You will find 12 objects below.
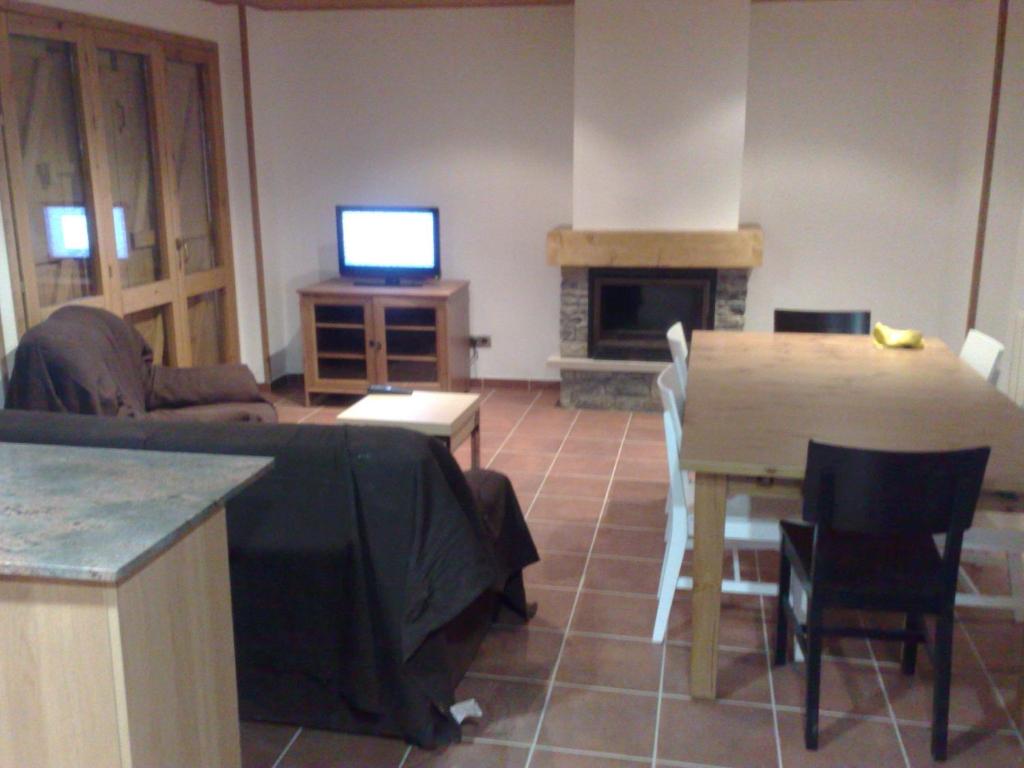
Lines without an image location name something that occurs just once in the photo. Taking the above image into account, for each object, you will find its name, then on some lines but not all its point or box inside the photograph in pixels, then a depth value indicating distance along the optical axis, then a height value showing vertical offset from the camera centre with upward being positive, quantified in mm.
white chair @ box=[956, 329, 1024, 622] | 2584 -936
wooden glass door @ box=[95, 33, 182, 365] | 4625 +60
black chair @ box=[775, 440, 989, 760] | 2223 -917
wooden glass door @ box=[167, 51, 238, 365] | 5293 -4
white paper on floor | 2553 -1364
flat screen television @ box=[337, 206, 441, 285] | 5848 -233
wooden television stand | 5711 -813
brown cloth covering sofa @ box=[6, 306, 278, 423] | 3682 -726
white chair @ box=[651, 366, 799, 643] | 2832 -973
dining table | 2484 -637
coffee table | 3844 -880
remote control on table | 4406 -859
